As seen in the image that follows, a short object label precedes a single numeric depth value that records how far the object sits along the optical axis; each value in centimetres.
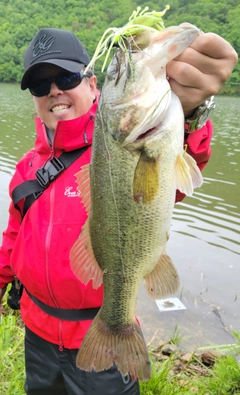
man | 64
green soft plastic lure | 41
